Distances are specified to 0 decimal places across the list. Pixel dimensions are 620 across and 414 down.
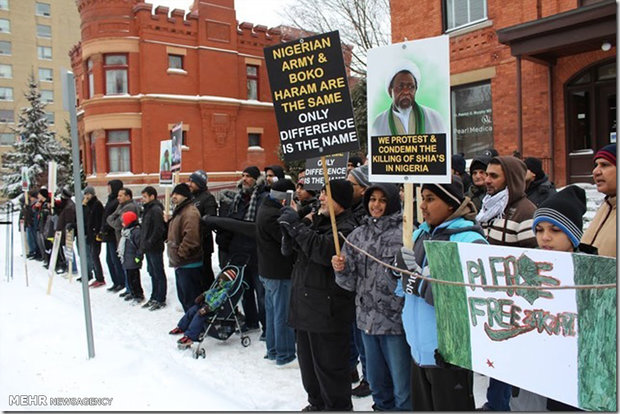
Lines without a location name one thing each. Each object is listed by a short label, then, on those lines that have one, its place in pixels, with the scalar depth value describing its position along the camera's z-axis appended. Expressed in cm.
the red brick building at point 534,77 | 1117
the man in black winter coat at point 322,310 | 401
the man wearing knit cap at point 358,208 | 484
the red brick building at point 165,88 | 2553
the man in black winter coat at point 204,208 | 737
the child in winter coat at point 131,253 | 852
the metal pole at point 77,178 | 552
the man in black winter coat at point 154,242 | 801
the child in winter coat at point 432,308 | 291
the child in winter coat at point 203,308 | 590
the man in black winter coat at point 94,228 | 1029
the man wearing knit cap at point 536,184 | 526
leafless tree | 2446
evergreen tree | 3531
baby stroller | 598
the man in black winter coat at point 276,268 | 546
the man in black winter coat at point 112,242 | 959
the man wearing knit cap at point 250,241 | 652
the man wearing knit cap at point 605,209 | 313
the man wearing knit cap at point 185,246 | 691
